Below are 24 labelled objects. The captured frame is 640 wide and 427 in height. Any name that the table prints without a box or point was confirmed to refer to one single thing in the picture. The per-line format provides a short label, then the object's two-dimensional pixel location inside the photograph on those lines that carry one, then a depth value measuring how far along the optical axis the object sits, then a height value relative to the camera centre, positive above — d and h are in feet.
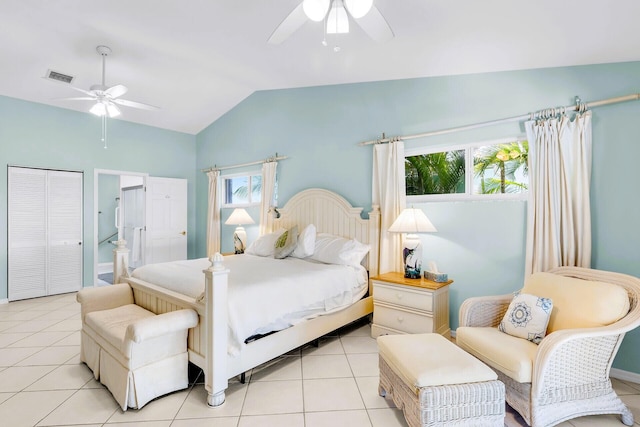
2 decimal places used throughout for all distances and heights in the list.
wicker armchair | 5.90 -3.16
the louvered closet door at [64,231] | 15.81 -1.07
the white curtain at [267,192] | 15.78 +0.99
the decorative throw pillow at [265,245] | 13.03 -1.40
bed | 6.93 -2.55
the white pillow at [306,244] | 12.14 -1.23
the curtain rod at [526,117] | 7.88 +2.84
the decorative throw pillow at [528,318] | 6.82 -2.30
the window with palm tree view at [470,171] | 9.84 +1.43
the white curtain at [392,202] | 11.58 +0.40
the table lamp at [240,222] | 15.99 -0.54
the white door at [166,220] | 18.69 -0.55
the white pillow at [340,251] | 11.39 -1.44
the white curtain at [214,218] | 19.07 -0.41
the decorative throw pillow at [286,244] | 12.41 -1.27
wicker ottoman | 5.48 -3.12
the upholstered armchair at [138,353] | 6.71 -3.26
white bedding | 7.57 -2.10
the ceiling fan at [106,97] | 11.10 +4.09
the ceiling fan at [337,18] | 5.74 +3.80
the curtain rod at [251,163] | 15.72 +2.62
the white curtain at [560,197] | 8.26 +0.47
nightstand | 9.60 -2.95
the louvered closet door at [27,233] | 14.73 -1.08
